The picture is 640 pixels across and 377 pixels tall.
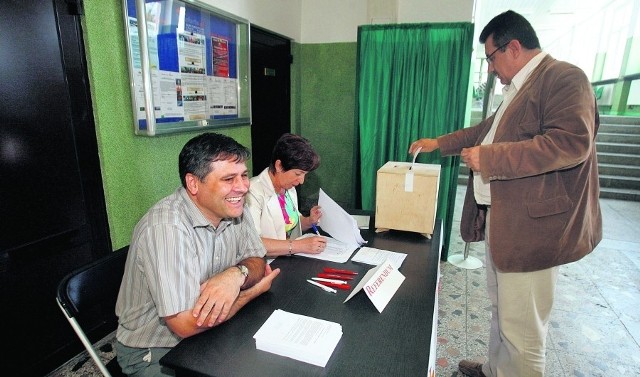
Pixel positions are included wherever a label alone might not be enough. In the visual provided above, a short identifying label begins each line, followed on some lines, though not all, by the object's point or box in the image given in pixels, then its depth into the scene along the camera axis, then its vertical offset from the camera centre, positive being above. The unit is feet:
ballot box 5.43 -1.35
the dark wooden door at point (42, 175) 4.74 -1.02
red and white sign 3.65 -1.84
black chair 3.39 -1.86
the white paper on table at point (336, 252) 4.77 -1.94
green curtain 8.96 +0.44
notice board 5.86 +0.74
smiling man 3.22 -1.53
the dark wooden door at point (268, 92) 9.80 +0.42
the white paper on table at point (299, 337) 2.93 -1.94
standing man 3.90 -0.80
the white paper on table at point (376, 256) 4.67 -1.93
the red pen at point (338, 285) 4.01 -1.95
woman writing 5.38 -1.14
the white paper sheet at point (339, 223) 5.07 -1.63
